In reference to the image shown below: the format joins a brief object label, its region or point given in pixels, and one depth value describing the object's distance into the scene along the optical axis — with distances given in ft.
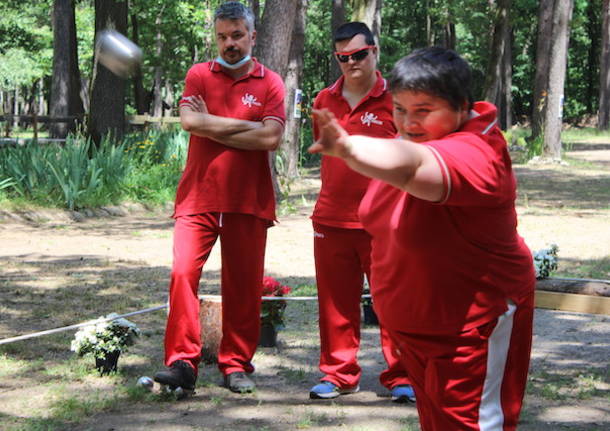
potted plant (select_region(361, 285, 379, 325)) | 22.86
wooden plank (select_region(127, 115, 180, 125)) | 67.36
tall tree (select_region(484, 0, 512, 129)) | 86.63
